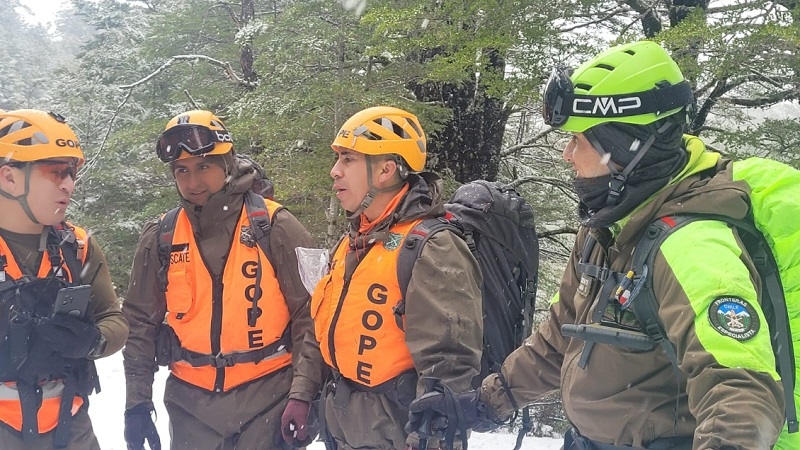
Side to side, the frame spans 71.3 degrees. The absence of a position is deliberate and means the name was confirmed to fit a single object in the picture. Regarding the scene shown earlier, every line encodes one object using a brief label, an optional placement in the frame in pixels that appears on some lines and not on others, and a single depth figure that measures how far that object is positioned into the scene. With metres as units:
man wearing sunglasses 2.96
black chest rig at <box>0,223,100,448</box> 2.93
